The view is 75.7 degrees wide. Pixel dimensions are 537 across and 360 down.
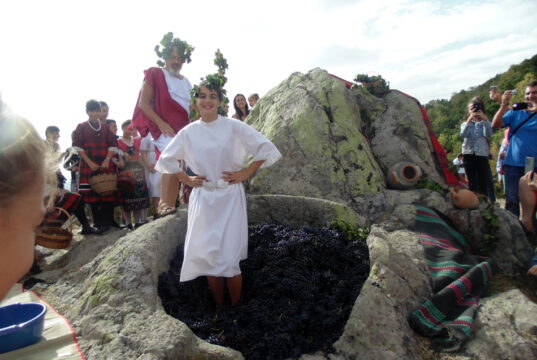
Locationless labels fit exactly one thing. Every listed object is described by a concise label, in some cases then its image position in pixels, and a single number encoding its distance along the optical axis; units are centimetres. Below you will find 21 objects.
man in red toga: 411
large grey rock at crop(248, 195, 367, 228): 369
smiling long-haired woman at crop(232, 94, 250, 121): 672
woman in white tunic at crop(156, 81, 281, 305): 263
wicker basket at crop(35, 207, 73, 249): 400
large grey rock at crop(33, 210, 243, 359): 196
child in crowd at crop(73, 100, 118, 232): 499
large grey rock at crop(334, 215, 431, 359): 218
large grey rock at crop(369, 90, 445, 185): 585
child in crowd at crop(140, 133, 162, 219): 542
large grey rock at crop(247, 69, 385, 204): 496
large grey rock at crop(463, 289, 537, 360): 231
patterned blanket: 243
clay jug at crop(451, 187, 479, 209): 454
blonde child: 87
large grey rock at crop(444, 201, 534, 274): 411
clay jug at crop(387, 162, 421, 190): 517
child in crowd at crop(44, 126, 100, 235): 465
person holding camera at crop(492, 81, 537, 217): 466
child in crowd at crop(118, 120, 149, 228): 520
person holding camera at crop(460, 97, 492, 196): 543
